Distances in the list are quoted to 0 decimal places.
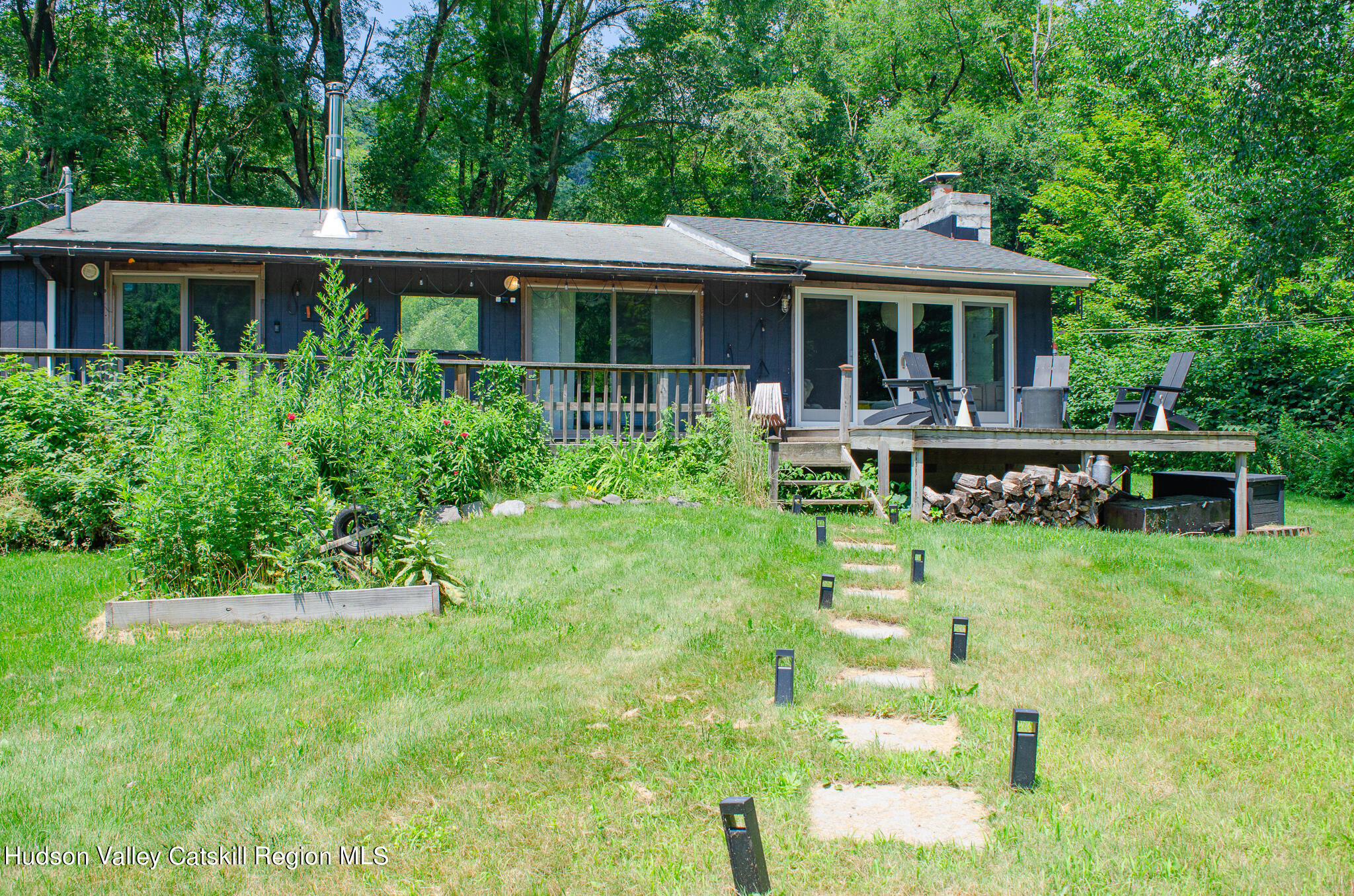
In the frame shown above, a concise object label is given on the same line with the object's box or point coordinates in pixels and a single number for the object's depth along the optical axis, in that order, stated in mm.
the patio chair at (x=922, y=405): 9203
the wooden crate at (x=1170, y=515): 8289
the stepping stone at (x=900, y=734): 3080
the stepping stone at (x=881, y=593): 5059
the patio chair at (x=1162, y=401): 9078
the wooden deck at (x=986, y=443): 8242
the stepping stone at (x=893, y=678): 3660
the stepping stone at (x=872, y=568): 5685
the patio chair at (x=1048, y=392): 9031
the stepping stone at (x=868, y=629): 4344
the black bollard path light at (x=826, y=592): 4707
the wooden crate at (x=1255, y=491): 8781
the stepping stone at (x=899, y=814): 2480
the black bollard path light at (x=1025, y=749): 2699
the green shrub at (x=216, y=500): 4469
